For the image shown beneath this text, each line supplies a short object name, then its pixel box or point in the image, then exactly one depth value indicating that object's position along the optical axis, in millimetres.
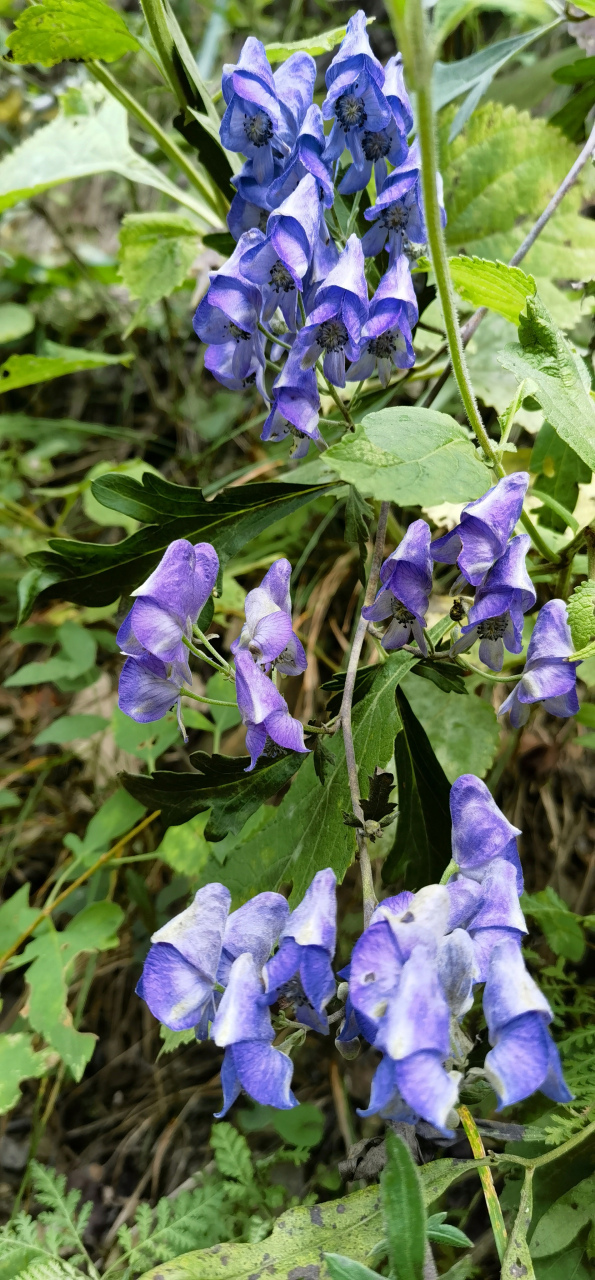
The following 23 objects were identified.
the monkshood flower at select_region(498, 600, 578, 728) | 228
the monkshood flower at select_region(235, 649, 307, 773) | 208
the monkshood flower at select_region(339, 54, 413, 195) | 267
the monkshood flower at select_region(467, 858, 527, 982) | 181
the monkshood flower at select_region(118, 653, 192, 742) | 224
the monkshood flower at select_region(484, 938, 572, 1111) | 155
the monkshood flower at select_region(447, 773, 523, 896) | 202
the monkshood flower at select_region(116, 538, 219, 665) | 214
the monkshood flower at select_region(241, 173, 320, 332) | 239
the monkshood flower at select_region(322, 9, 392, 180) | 262
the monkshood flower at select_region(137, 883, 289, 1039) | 188
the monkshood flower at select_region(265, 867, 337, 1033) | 178
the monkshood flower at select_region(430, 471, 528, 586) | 214
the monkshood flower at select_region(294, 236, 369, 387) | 239
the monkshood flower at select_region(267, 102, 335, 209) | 253
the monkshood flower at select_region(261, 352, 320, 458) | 249
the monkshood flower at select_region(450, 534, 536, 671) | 217
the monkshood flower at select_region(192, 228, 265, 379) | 252
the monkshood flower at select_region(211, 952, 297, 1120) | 173
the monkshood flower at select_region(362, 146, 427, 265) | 260
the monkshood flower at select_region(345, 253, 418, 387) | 250
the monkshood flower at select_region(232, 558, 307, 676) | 222
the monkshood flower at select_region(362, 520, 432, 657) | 223
